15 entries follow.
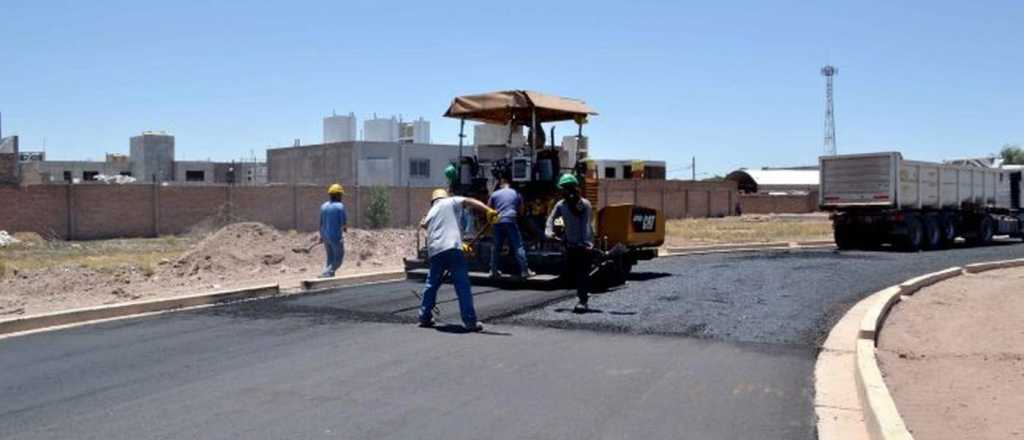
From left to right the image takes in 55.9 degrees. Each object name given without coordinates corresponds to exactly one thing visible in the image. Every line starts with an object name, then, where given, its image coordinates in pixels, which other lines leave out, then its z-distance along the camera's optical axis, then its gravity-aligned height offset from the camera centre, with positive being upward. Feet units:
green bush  118.32 -0.78
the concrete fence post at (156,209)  122.52 -0.30
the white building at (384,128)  211.61 +17.06
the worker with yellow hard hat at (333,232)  51.62 -1.41
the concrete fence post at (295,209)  133.90 -0.42
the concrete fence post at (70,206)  115.03 +0.12
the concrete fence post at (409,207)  143.02 -0.23
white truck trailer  88.07 +0.21
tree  282.73 +14.78
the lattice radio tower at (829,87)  313.94 +39.72
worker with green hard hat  37.65 -1.17
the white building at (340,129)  219.61 +17.67
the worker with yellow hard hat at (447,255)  33.06 -1.72
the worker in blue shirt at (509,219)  43.29 -0.63
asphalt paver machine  46.73 +1.22
